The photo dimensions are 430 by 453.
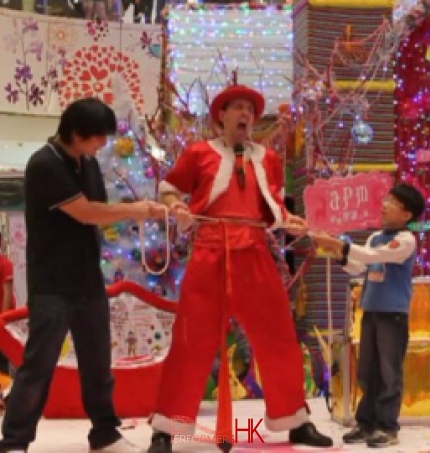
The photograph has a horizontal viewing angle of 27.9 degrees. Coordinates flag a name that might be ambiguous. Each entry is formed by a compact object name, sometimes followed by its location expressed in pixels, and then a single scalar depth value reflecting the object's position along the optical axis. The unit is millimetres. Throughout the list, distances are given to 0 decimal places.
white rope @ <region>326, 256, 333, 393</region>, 3931
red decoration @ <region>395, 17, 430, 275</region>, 5410
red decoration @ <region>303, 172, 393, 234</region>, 3547
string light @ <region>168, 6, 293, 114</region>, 6512
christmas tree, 5605
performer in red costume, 3199
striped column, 5188
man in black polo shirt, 2900
